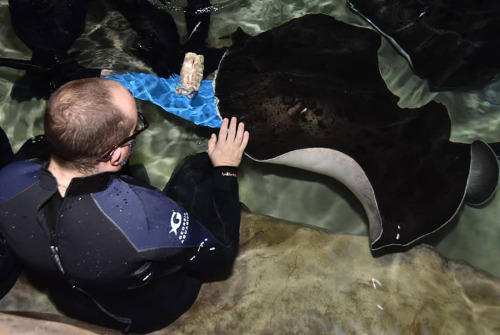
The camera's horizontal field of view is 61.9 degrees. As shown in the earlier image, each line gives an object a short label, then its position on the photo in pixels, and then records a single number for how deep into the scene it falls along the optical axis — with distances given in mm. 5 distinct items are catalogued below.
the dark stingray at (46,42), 4184
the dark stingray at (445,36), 4500
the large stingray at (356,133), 3365
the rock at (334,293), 3260
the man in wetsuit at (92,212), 2041
